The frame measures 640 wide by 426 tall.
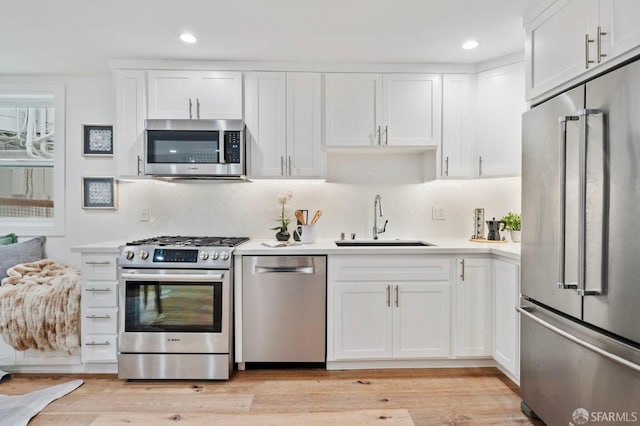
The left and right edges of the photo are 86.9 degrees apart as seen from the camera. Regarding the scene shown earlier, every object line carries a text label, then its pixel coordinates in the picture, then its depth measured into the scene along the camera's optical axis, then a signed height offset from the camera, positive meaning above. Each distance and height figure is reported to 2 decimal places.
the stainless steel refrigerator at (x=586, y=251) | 1.28 -0.17
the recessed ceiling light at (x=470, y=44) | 2.42 +1.22
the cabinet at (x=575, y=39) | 1.37 +0.81
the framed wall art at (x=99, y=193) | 3.04 +0.15
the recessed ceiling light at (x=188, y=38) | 2.32 +1.21
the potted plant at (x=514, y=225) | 2.73 -0.11
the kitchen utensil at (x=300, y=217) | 2.85 -0.05
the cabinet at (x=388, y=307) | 2.47 -0.70
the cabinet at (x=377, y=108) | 2.76 +0.85
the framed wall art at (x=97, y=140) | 3.03 +0.63
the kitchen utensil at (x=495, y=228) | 2.82 -0.14
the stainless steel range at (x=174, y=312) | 2.36 -0.72
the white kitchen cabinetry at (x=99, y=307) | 2.42 -0.70
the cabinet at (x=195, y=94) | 2.71 +0.93
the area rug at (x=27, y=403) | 1.94 -1.20
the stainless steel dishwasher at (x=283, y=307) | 2.45 -0.70
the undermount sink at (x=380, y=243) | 2.93 -0.28
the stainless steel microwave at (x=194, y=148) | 2.60 +0.48
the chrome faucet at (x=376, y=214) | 3.00 -0.02
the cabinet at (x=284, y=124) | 2.75 +0.71
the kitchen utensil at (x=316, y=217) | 2.85 -0.05
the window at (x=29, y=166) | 3.05 +0.40
